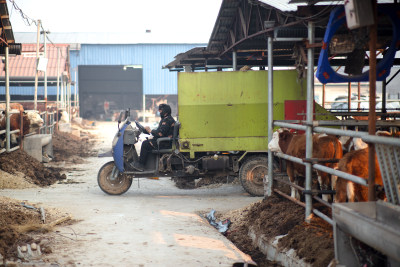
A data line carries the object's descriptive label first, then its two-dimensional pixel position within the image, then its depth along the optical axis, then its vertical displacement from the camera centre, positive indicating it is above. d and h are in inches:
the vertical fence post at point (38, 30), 885.0 +130.9
